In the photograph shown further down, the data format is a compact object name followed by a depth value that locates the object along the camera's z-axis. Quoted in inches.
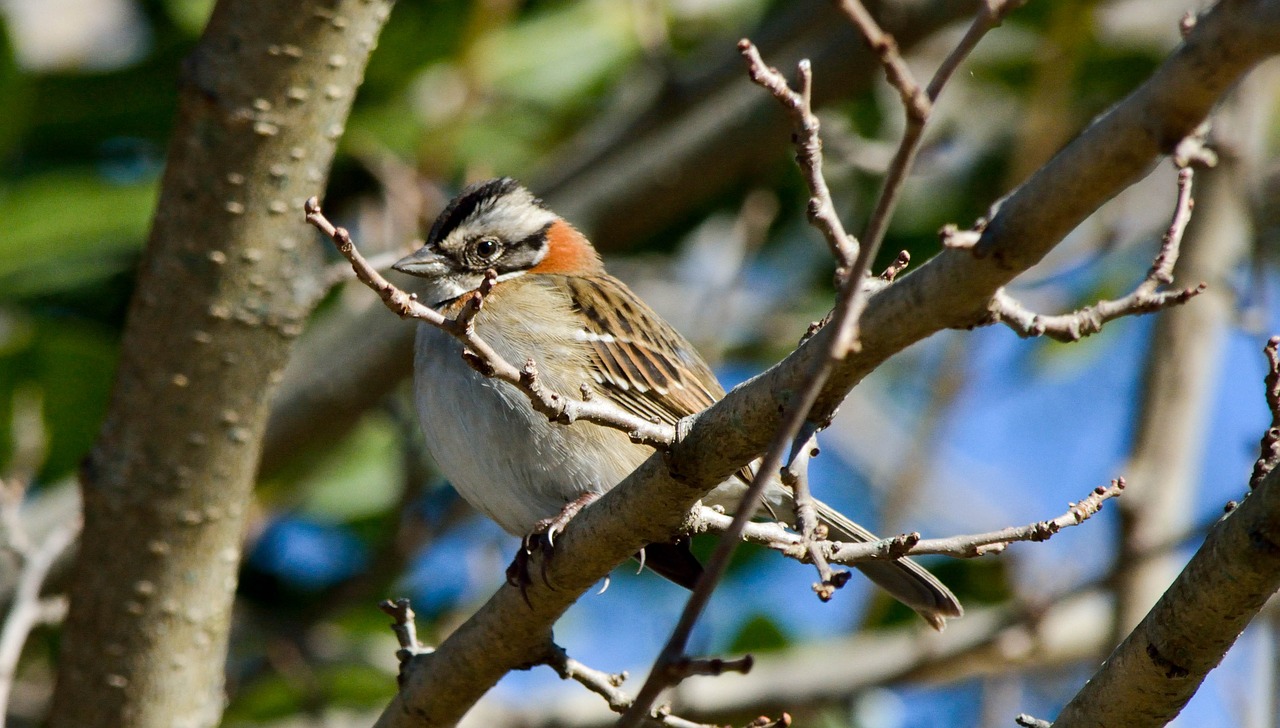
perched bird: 302.4
